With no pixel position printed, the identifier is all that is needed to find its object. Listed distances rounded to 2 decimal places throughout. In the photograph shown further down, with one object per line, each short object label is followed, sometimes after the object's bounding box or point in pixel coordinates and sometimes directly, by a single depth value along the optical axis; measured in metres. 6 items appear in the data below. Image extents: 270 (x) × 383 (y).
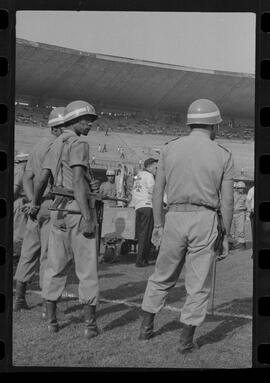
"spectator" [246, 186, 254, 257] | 7.33
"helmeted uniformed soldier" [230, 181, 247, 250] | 6.85
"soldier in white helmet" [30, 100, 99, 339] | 4.66
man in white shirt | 5.04
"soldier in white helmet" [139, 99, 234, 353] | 4.44
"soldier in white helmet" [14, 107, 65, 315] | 4.96
